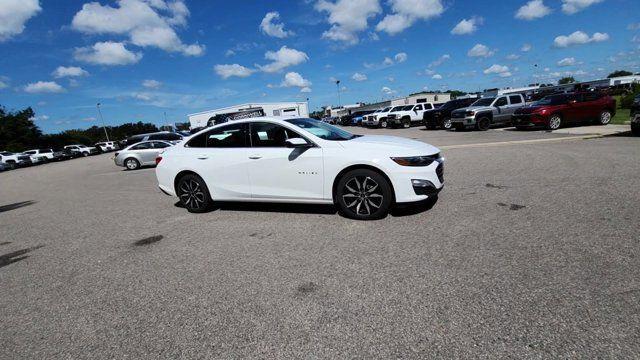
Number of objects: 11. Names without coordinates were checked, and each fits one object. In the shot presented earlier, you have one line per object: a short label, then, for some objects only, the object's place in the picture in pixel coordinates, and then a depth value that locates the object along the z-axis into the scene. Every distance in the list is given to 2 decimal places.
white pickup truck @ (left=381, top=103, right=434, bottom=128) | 28.64
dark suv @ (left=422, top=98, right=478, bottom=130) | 22.22
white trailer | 42.53
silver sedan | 16.45
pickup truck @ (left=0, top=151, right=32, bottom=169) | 32.56
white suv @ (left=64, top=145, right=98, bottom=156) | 42.67
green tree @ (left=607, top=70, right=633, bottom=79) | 128.38
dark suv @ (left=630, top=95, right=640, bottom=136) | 10.07
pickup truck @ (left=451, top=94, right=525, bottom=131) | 18.61
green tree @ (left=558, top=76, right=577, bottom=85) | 125.39
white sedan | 4.62
